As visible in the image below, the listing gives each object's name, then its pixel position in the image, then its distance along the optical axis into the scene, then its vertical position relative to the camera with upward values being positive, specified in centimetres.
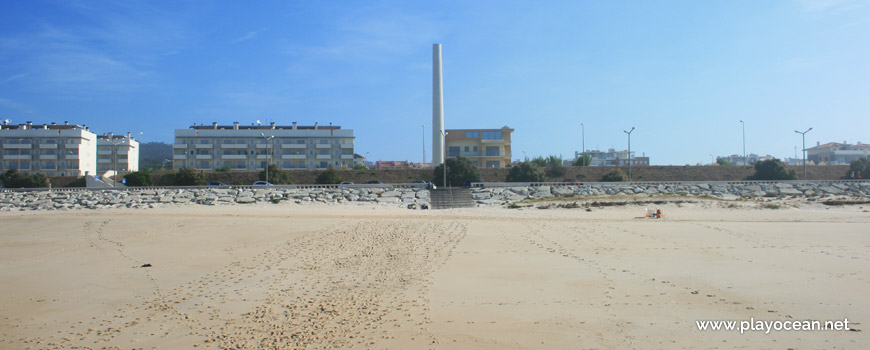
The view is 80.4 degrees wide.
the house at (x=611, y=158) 12792 +732
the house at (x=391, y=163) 13308 +648
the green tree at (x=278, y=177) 5141 +122
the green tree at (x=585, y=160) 8525 +426
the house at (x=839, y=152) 10088 +615
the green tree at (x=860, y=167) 5823 +186
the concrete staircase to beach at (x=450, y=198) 3191 -74
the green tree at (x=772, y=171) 5244 +135
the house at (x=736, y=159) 14842 +750
